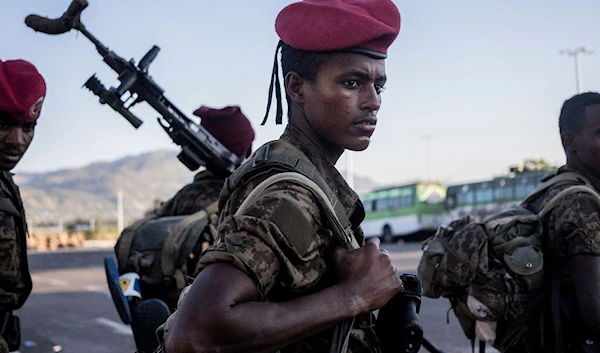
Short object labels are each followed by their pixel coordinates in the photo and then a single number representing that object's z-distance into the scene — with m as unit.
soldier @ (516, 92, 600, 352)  3.17
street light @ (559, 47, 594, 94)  41.77
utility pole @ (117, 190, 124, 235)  75.25
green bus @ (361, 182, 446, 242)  32.62
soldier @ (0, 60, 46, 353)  3.44
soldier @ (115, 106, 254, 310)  4.60
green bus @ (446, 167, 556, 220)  27.55
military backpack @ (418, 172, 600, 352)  3.41
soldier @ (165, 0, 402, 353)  1.75
